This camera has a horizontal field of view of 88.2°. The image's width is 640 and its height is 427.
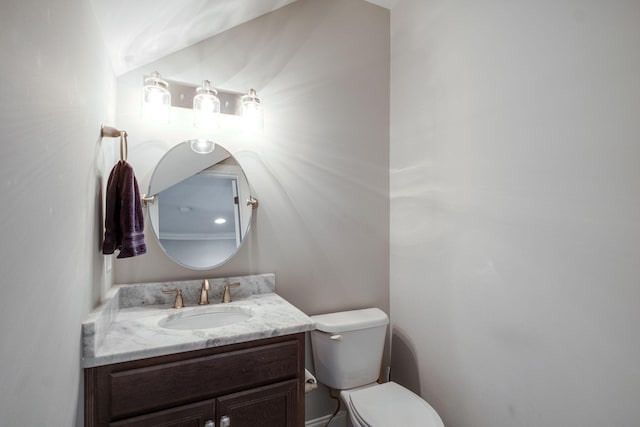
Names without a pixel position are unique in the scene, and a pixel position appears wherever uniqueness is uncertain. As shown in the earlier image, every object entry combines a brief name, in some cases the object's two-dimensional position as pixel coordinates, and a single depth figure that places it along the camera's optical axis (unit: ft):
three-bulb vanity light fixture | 5.01
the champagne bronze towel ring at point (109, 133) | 3.98
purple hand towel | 3.98
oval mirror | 5.25
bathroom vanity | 3.41
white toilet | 4.95
